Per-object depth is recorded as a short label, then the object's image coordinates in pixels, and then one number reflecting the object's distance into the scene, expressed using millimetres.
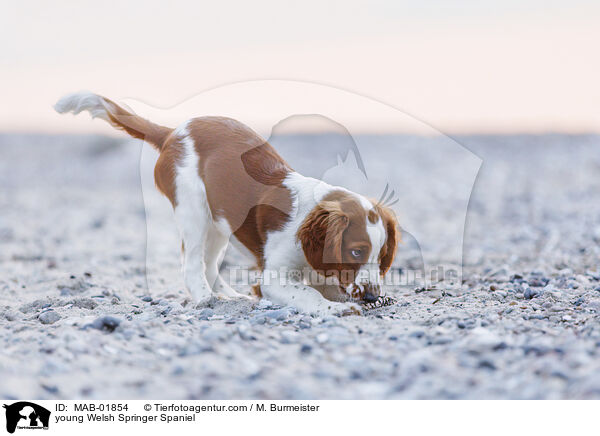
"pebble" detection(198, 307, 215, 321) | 4734
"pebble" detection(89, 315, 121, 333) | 4168
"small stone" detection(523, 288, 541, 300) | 5375
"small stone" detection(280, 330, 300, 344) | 3965
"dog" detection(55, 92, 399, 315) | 4770
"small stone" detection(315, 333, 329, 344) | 3928
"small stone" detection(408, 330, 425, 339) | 4012
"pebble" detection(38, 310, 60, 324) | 4699
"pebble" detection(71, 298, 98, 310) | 5328
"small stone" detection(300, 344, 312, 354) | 3750
